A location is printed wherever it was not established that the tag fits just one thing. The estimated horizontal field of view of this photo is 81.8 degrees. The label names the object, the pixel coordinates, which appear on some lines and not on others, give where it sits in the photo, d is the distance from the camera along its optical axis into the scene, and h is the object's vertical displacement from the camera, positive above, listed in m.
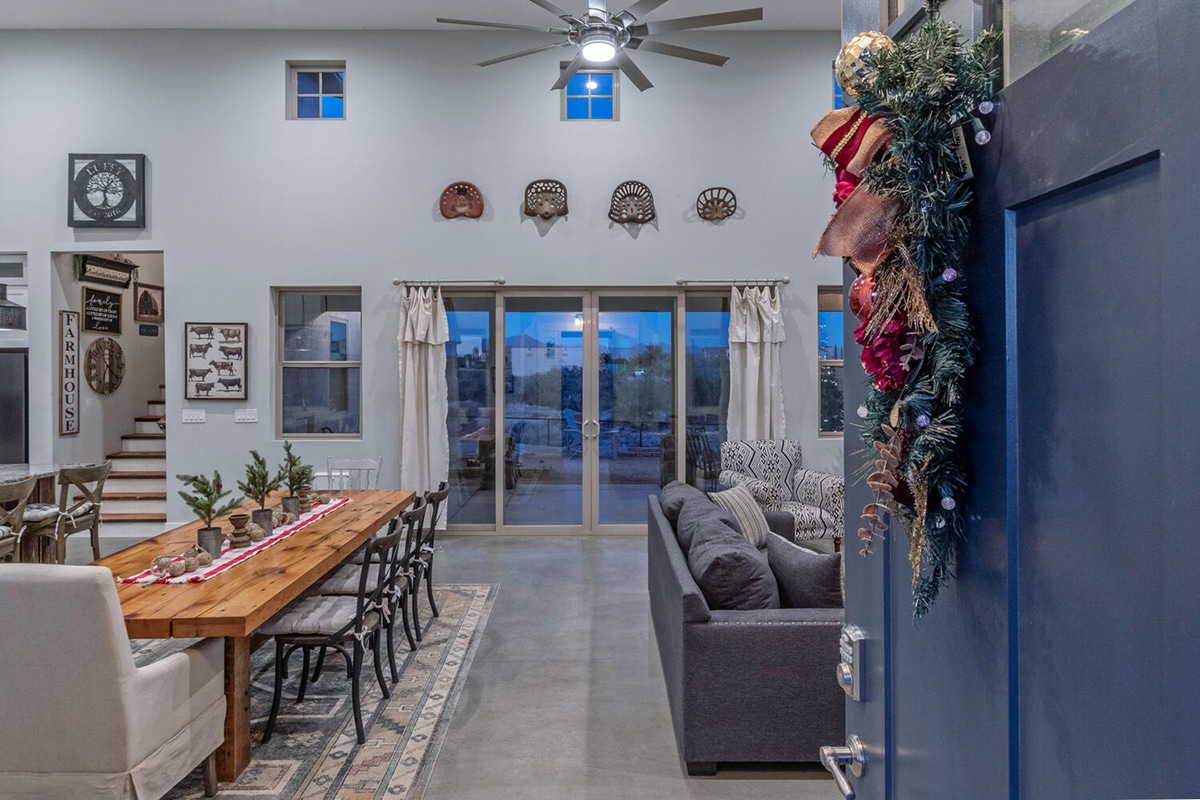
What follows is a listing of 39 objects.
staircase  6.57 -0.81
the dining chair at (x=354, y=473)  5.72 -0.63
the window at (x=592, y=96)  6.28 +2.74
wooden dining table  2.18 -0.68
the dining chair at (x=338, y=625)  2.71 -0.91
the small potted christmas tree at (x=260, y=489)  3.29 -0.44
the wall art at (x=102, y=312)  6.70 +0.88
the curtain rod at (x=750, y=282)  6.16 +1.04
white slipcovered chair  1.84 -0.82
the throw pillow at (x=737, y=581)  2.57 -0.68
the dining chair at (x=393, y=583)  3.21 -0.89
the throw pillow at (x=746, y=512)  3.91 -0.66
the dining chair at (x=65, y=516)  4.40 -0.77
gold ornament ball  0.78 +0.40
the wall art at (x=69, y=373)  6.31 +0.24
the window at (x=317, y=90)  6.29 +2.81
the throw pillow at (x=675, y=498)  3.76 -0.55
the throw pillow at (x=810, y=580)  2.61 -0.69
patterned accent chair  5.12 -0.67
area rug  2.38 -1.33
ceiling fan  3.59 +1.99
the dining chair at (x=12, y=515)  3.87 -0.66
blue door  0.44 -0.03
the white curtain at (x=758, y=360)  6.10 +0.34
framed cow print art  6.15 +0.34
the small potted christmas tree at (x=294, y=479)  3.74 -0.45
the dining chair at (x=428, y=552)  3.68 -0.86
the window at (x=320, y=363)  6.34 +0.33
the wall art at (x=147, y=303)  7.73 +1.10
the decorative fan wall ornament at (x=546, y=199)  6.15 +1.77
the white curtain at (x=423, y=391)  6.08 +0.07
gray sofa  2.40 -1.00
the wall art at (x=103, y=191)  6.09 +1.83
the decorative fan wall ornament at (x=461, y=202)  6.15 +1.75
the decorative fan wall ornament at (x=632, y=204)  6.15 +1.73
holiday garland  0.66 +0.16
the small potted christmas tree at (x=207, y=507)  2.85 -0.45
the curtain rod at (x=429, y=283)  6.11 +1.02
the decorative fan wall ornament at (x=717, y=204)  6.18 +1.74
